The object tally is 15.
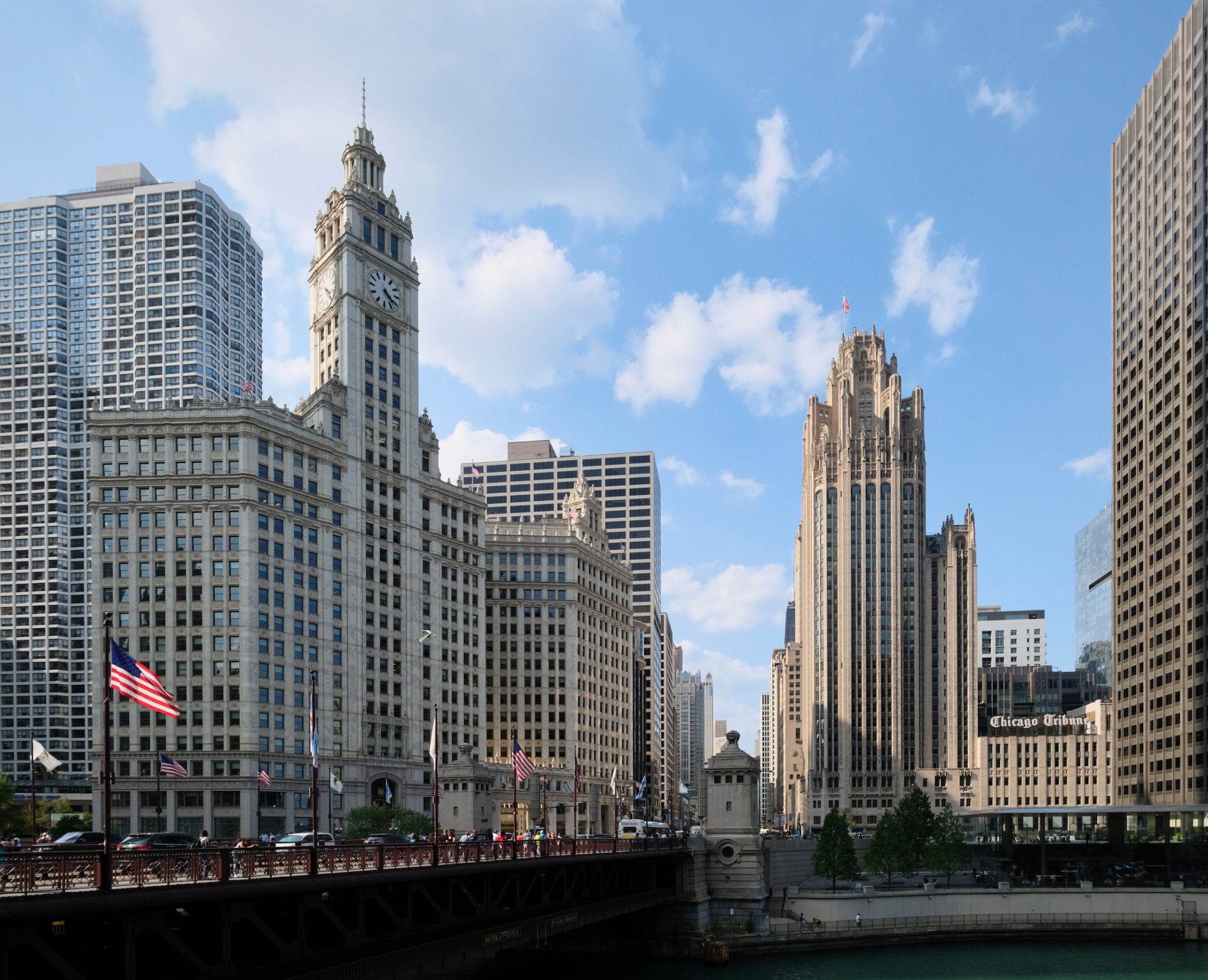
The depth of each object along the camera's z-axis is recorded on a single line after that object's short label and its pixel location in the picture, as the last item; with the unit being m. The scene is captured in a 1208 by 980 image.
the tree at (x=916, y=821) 128.50
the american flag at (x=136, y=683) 37.28
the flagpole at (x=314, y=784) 42.27
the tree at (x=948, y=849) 124.31
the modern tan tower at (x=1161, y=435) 151.00
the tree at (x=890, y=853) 125.81
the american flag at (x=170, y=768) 62.09
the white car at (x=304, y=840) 59.12
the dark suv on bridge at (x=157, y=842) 50.22
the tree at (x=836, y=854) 123.56
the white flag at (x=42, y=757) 48.45
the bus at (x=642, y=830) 107.75
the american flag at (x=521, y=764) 71.62
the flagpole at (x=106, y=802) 30.95
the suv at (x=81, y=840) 45.56
